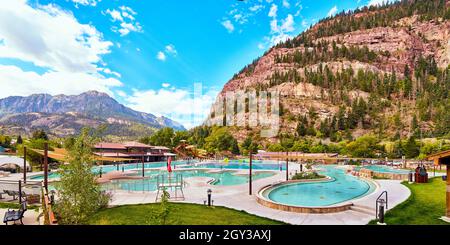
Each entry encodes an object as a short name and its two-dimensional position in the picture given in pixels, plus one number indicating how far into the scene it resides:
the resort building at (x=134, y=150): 37.22
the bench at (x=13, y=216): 5.72
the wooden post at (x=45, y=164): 8.14
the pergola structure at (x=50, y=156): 8.14
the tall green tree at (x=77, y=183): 4.93
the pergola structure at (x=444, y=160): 5.72
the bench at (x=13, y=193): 9.61
